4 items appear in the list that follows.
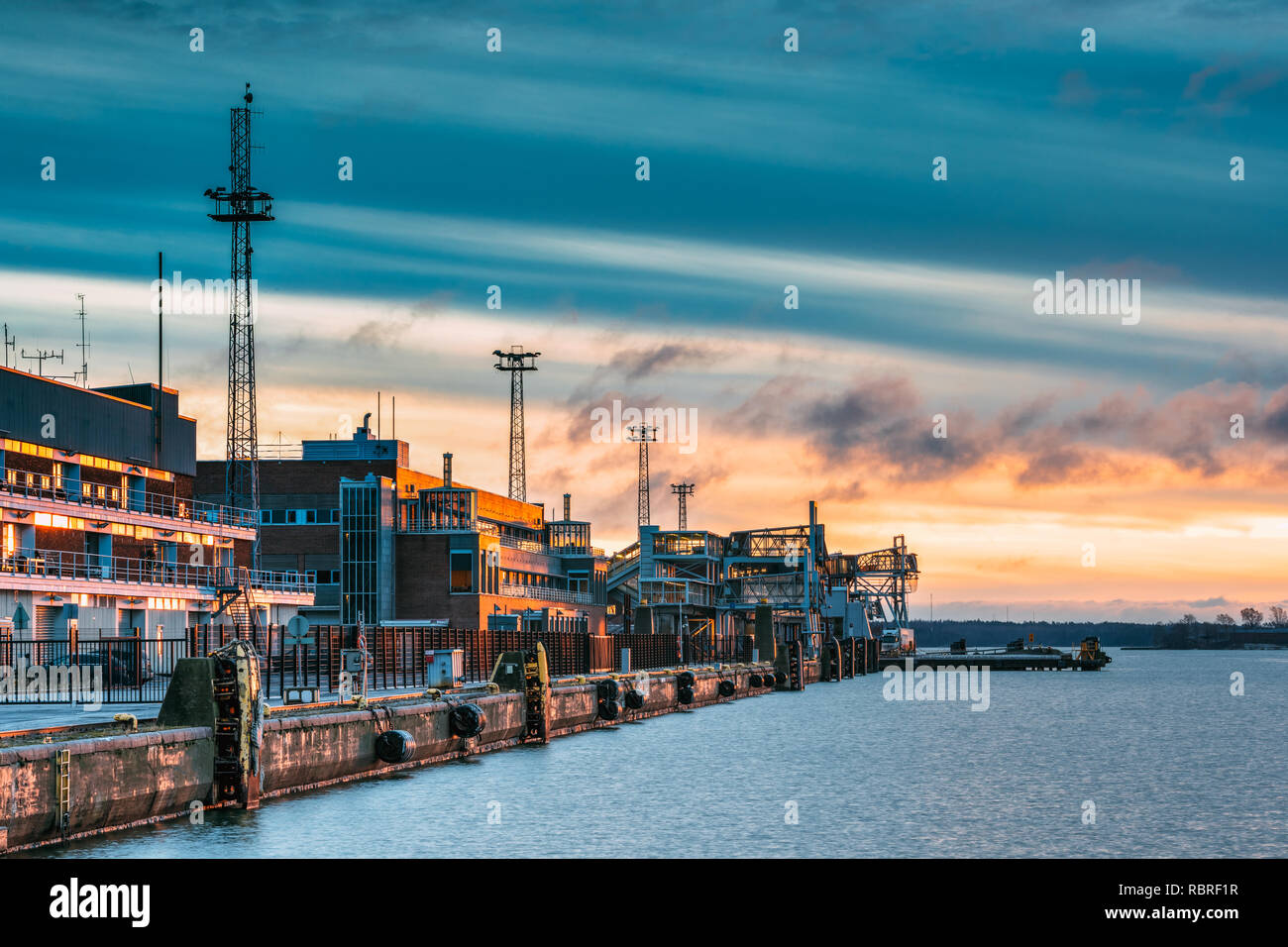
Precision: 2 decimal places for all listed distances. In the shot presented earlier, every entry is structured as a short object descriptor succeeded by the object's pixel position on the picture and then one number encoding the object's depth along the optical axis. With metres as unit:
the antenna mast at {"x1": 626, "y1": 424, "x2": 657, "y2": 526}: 165.38
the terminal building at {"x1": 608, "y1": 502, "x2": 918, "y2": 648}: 158.62
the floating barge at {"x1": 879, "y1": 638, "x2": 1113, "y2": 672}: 196.64
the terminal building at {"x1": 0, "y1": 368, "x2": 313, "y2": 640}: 75.62
